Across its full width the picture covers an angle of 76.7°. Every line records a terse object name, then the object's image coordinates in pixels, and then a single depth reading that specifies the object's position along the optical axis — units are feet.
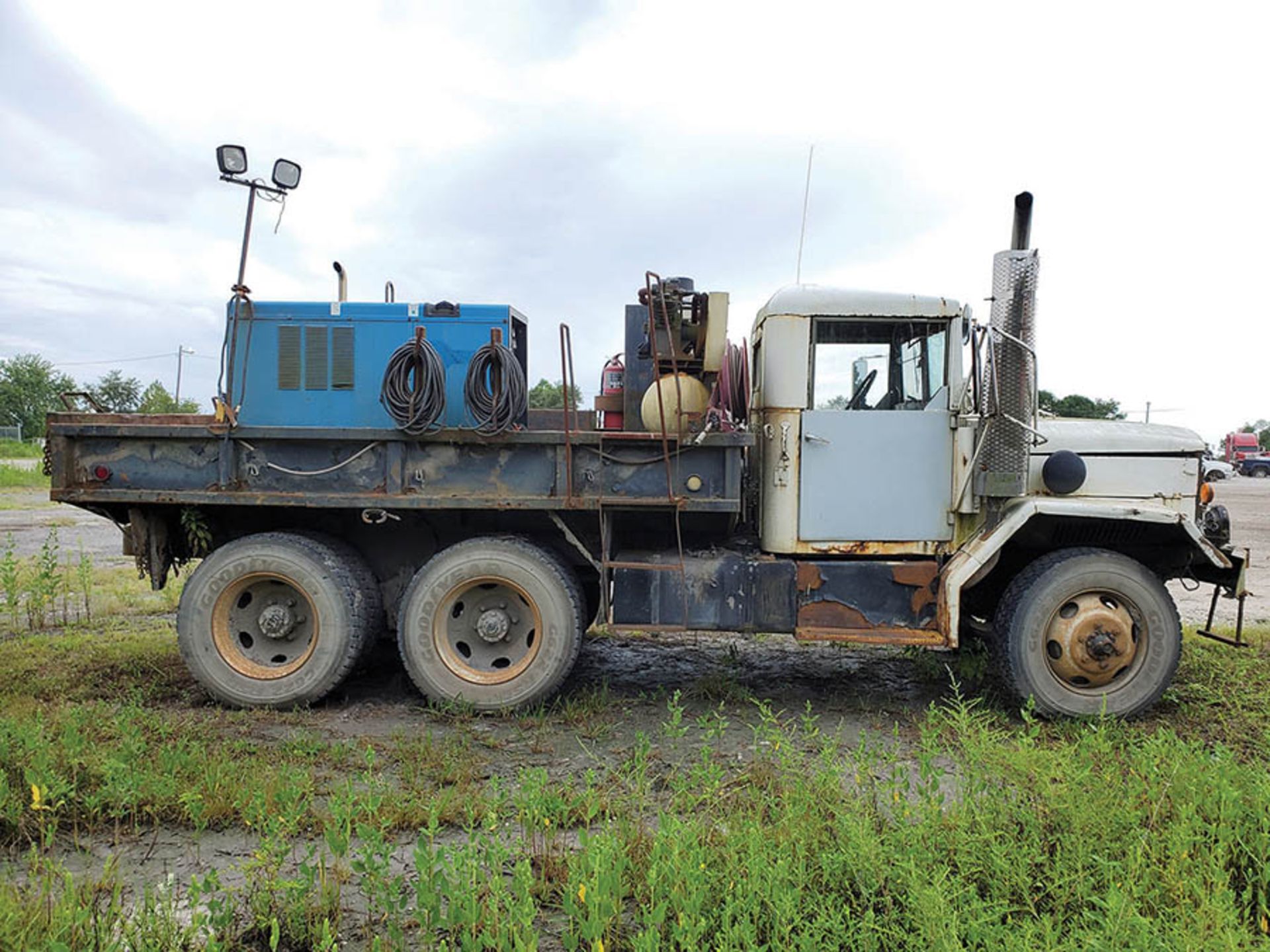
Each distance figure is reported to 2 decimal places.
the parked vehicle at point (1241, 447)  168.96
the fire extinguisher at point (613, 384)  19.57
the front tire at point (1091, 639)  16.61
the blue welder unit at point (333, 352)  18.63
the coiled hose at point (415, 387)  16.87
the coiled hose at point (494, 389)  16.88
